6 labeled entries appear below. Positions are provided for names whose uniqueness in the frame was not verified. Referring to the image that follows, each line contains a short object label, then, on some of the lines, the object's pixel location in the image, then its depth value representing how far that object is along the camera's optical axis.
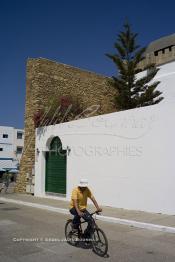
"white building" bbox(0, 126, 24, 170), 57.72
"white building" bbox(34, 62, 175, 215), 11.37
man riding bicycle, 6.78
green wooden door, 16.56
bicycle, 6.41
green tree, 20.53
